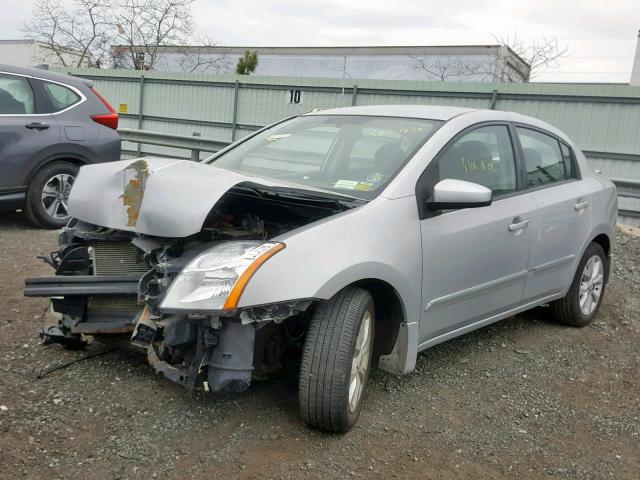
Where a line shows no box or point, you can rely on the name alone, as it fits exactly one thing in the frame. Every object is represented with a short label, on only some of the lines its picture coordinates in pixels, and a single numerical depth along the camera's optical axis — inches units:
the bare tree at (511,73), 954.9
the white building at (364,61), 956.6
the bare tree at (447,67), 951.6
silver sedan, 112.1
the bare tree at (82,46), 1123.3
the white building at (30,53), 1195.8
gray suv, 258.7
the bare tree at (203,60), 1195.3
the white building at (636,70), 1508.4
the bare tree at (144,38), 1122.7
